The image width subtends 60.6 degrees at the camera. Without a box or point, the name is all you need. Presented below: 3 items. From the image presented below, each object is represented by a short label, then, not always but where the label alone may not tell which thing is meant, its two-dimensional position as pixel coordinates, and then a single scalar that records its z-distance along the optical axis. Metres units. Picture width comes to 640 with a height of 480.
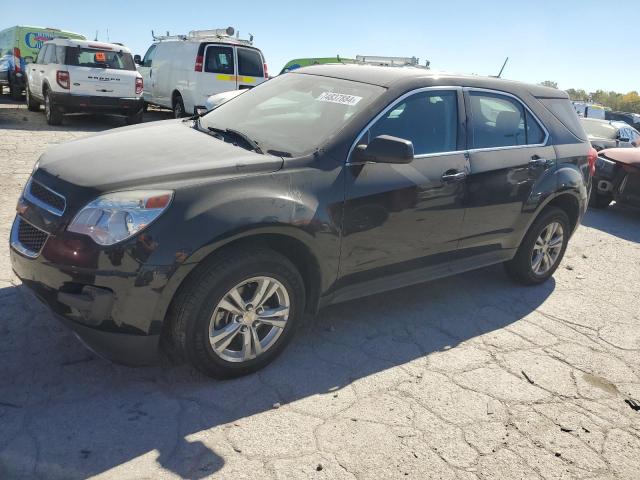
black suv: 2.67
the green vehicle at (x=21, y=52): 16.58
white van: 12.59
